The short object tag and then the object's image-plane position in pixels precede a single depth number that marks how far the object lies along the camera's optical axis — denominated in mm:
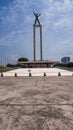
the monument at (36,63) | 35464
